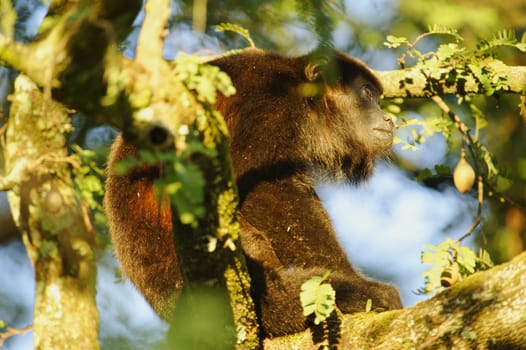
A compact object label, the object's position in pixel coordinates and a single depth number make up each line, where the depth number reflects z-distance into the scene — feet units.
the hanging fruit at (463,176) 32.96
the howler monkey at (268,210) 29.66
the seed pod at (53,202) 27.20
